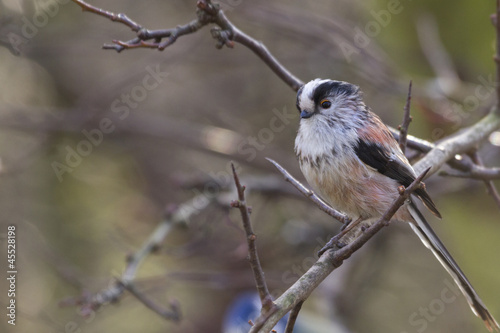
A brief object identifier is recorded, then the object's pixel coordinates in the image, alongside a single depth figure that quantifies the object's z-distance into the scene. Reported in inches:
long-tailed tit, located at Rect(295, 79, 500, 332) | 231.3
